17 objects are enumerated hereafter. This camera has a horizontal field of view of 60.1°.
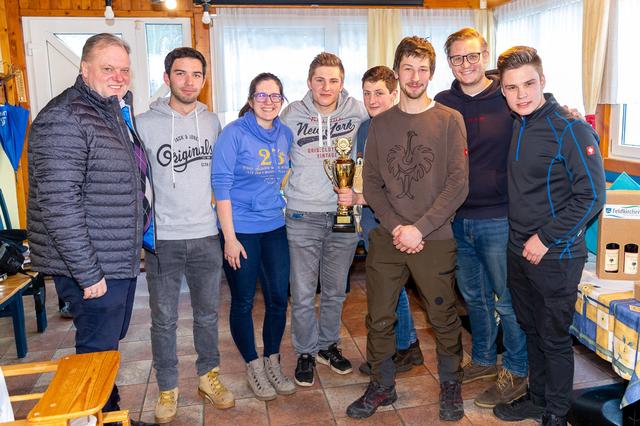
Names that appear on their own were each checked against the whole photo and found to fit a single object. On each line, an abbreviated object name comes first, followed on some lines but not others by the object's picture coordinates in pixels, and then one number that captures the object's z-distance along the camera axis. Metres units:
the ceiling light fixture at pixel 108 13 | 4.79
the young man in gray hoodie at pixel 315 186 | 2.51
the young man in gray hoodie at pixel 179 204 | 2.26
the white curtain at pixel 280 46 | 5.47
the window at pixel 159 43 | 5.45
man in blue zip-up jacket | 2.00
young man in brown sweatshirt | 2.21
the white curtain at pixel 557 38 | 4.48
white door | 5.21
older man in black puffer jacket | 1.77
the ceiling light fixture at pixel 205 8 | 5.00
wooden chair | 1.28
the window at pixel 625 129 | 4.07
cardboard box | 2.35
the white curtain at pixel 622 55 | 3.89
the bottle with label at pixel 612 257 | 2.39
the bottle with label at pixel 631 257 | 2.37
